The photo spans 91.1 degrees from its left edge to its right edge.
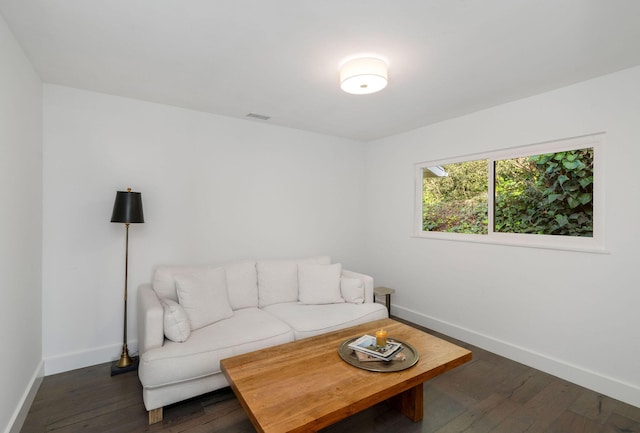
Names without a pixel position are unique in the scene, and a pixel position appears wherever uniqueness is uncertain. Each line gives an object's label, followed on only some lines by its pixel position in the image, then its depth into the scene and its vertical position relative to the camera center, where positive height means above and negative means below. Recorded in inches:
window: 102.2 +7.9
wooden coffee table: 57.4 -35.9
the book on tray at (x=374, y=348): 78.0 -34.3
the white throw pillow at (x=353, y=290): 128.6 -30.7
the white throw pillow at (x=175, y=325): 89.0 -31.2
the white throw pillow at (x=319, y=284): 128.0 -28.3
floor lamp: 102.3 -0.5
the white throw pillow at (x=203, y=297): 100.9 -27.3
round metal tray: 73.4 -35.5
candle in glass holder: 81.1 -31.8
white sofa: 82.7 -34.8
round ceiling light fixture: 83.7 +38.5
